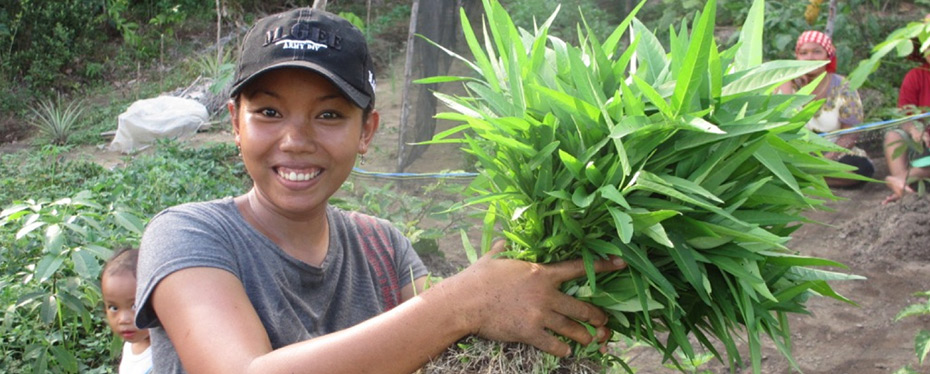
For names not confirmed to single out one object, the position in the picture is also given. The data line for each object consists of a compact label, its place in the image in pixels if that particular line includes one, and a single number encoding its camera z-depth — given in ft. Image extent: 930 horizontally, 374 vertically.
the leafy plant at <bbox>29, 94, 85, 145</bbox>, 26.90
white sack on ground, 25.80
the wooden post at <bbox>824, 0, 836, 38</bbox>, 21.90
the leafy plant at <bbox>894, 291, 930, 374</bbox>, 9.75
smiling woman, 4.52
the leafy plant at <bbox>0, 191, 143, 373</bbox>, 9.04
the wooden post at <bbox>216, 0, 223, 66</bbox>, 30.71
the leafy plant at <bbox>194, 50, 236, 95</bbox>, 27.73
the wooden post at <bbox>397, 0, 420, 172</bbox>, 17.65
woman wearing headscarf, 19.85
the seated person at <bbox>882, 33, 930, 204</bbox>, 17.75
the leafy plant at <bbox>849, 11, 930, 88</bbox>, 10.17
